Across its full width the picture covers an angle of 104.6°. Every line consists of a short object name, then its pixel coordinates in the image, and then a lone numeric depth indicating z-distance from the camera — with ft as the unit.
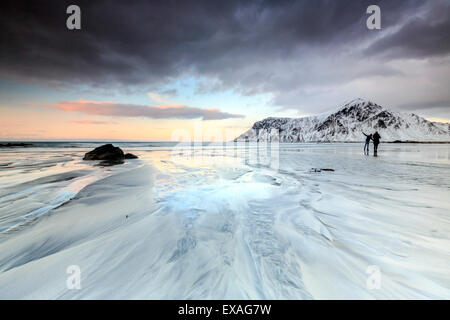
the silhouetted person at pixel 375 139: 51.24
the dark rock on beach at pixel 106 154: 41.42
